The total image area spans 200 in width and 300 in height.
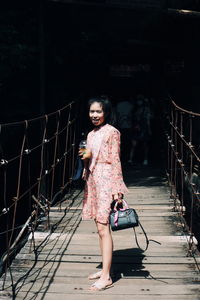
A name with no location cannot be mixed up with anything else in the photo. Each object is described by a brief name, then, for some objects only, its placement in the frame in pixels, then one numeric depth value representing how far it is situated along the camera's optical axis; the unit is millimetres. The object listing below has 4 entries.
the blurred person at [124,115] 11000
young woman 3994
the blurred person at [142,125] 10576
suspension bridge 3967
